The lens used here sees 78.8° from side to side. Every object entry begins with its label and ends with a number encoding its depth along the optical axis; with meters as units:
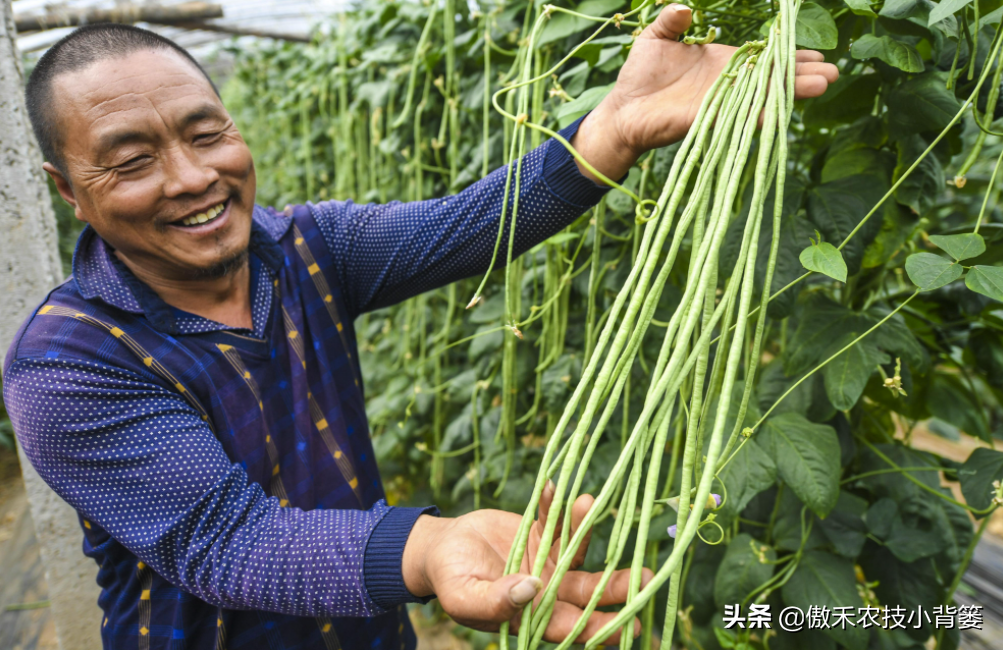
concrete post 1.40
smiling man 0.73
